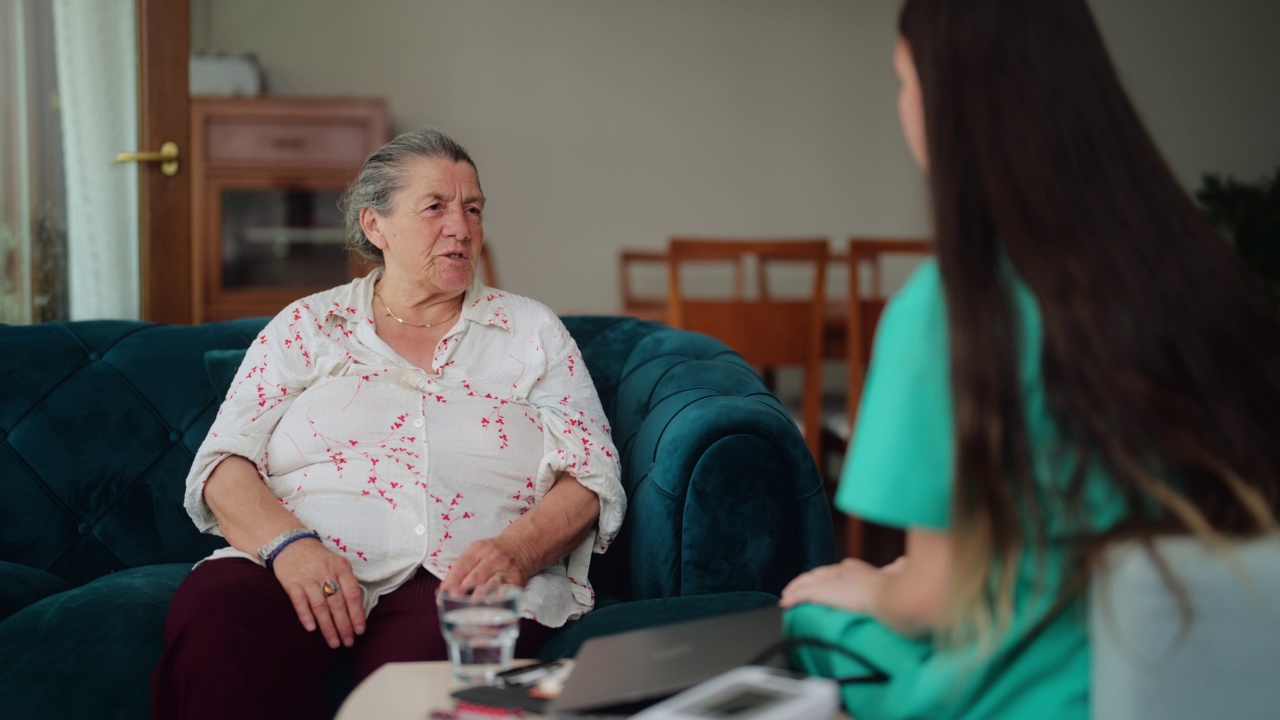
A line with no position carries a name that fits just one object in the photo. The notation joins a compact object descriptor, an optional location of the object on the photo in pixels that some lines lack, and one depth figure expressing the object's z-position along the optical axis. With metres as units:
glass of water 0.97
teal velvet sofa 1.44
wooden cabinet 3.98
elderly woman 1.38
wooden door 2.47
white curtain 2.54
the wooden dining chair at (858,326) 3.62
